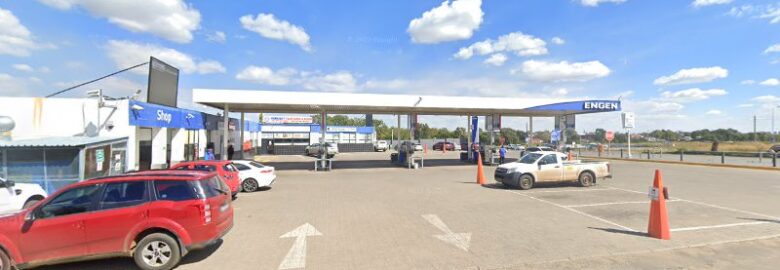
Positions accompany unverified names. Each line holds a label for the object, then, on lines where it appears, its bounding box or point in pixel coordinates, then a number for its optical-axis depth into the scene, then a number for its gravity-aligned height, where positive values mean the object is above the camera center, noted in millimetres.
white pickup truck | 14828 -1044
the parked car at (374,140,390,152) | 52369 -416
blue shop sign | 16047 +1213
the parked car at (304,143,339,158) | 39788 -717
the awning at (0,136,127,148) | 11609 -18
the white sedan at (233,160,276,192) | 14579 -1254
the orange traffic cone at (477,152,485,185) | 16875 -1369
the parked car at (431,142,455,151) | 56119 -399
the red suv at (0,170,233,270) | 5566 -1189
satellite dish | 13539 +615
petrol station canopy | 20484 +2333
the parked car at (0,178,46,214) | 8547 -1239
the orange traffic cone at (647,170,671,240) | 7480 -1359
